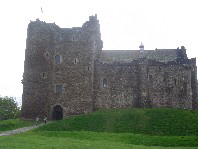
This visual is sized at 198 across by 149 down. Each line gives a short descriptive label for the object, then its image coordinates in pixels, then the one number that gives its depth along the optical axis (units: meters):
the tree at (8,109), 81.38
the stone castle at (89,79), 47.25
